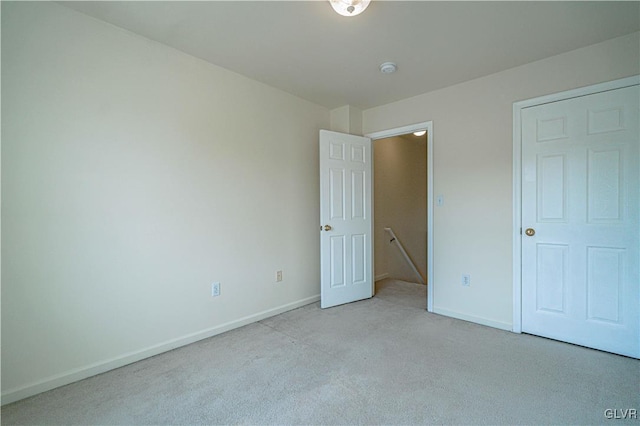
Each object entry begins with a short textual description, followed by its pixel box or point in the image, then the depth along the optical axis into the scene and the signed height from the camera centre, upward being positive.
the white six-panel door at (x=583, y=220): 2.24 -0.14
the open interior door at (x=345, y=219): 3.39 -0.14
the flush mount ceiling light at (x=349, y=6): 1.73 +1.18
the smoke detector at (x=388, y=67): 2.62 +1.24
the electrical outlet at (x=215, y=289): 2.68 -0.73
